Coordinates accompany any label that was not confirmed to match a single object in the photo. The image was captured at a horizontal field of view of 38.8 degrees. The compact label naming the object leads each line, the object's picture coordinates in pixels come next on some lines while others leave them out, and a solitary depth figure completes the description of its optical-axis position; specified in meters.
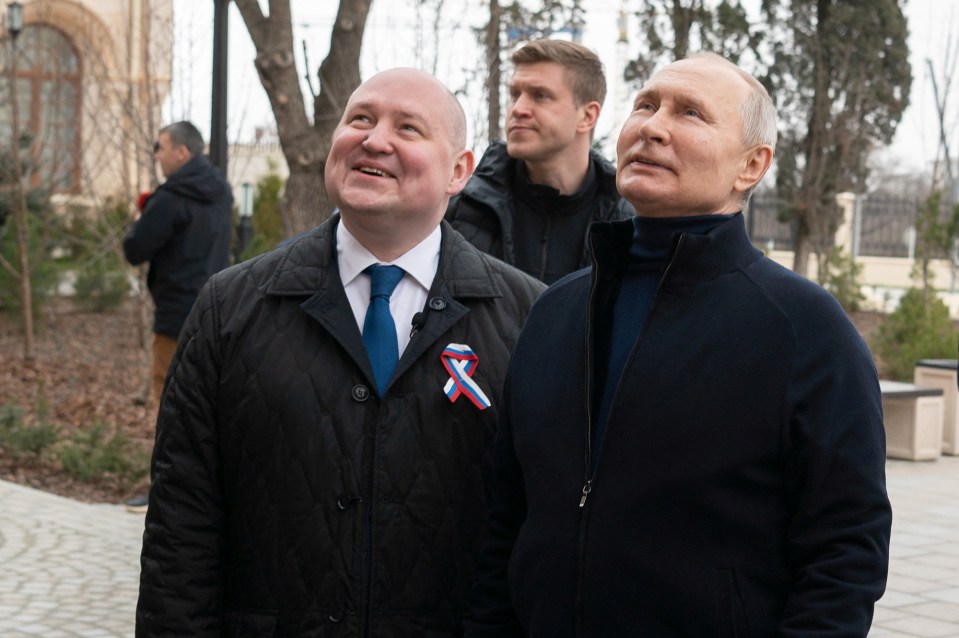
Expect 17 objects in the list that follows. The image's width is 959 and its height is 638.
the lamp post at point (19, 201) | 14.80
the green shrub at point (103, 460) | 9.98
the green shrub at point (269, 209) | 26.78
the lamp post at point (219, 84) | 9.85
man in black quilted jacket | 2.88
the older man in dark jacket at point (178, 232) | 8.80
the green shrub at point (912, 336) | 16.09
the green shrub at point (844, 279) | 23.12
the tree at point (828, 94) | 23.38
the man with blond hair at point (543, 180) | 4.60
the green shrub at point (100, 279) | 18.89
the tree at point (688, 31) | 19.36
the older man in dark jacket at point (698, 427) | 2.35
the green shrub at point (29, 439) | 10.67
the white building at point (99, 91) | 13.27
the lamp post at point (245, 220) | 15.51
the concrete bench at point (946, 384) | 12.87
